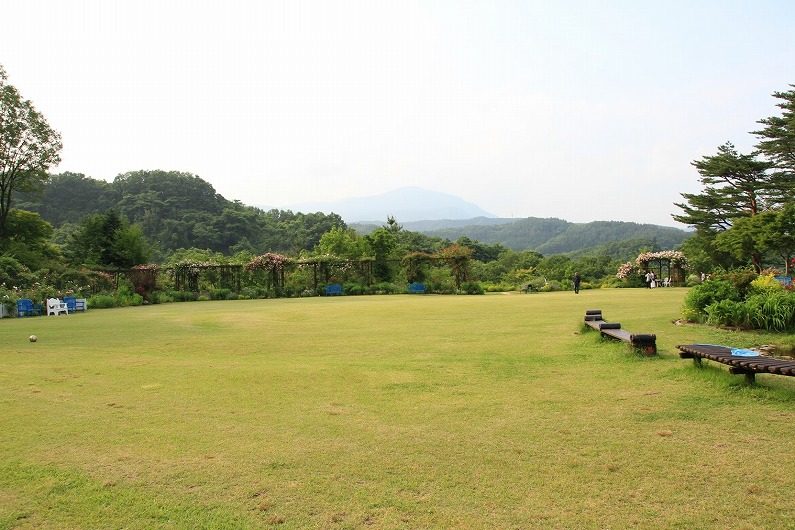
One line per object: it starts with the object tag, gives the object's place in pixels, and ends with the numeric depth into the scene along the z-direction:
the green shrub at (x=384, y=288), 29.20
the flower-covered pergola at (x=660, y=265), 30.58
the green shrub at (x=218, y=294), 27.14
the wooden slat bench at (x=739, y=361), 5.09
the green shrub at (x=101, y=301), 21.91
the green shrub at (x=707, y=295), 11.26
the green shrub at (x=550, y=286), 31.47
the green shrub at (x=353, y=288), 28.58
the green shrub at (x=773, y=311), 9.50
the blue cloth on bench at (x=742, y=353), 6.07
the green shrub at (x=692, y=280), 30.20
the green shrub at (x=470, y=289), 28.97
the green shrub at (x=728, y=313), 10.09
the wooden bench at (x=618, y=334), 7.66
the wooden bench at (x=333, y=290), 28.33
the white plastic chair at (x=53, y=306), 18.64
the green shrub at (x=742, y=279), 11.39
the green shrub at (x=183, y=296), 26.27
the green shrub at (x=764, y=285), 11.02
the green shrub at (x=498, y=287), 31.33
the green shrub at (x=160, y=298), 25.33
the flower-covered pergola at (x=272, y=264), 28.66
